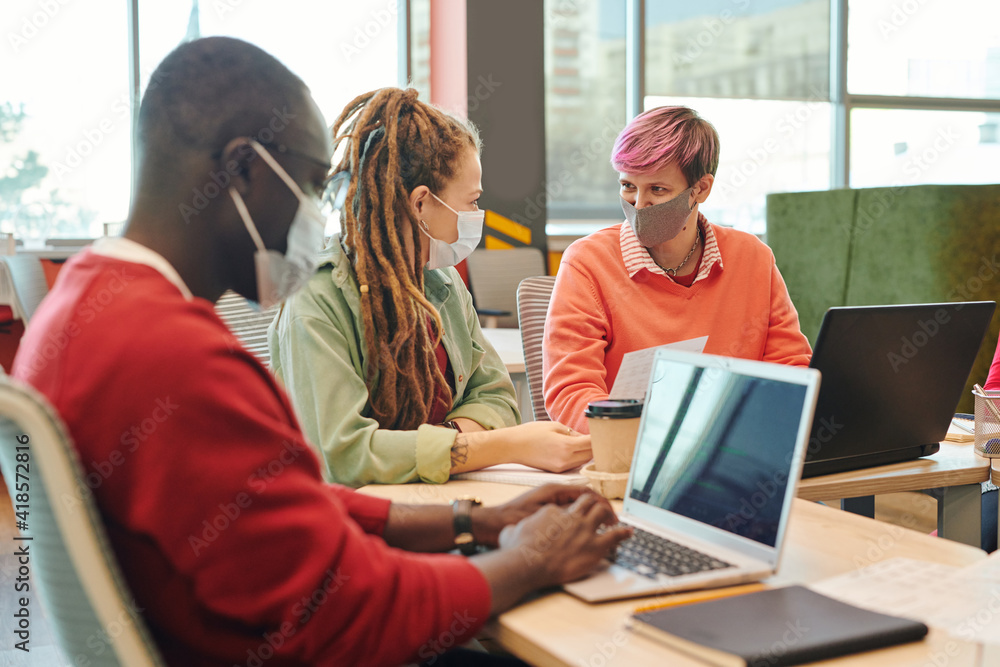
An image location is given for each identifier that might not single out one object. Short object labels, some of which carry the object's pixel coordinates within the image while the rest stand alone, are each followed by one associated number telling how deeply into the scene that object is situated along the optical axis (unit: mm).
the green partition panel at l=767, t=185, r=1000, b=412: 3842
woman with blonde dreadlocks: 1345
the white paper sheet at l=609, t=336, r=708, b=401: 1354
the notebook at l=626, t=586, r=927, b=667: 704
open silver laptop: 884
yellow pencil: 830
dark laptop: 1276
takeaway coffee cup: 1216
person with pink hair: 1926
